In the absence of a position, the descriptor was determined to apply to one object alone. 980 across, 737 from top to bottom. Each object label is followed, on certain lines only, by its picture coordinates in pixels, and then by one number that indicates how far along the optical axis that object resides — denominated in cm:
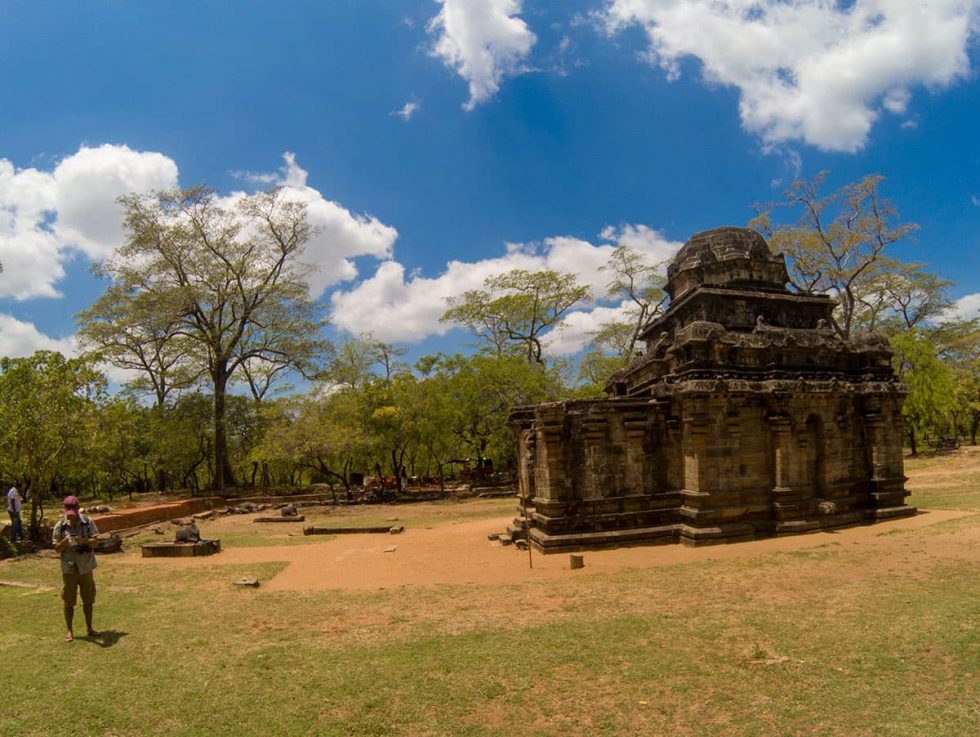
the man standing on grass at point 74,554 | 723
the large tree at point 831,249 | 3043
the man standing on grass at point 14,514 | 1543
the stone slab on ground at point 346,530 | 1748
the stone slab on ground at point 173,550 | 1430
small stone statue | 1480
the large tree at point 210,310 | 3147
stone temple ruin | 1284
